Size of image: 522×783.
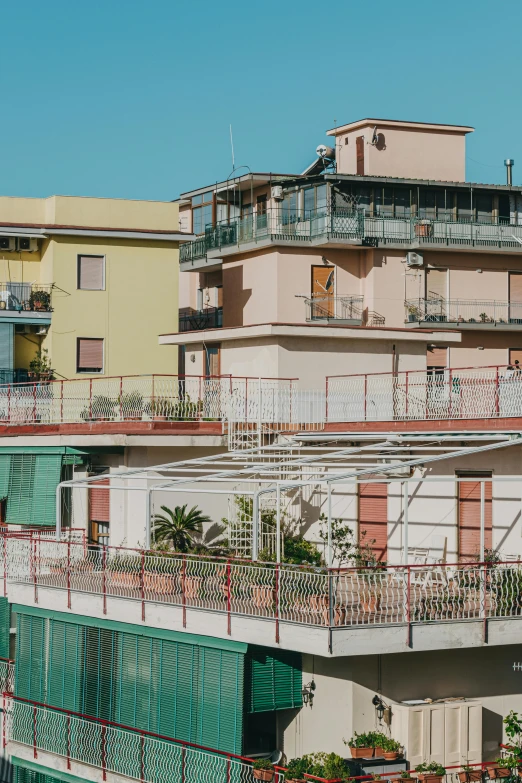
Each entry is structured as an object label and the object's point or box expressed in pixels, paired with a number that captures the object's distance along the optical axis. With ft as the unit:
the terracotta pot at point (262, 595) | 78.89
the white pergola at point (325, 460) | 82.84
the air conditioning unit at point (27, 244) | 142.10
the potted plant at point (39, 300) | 139.13
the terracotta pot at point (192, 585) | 83.82
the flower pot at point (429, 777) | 76.07
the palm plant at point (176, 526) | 102.94
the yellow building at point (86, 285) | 139.54
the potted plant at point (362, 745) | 80.28
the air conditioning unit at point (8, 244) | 142.31
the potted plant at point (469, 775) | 78.02
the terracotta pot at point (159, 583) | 86.22
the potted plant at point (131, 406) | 110.11
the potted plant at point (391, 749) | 80.23
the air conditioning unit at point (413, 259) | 157.07
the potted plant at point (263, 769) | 78.28
